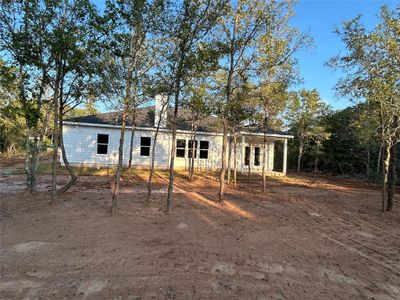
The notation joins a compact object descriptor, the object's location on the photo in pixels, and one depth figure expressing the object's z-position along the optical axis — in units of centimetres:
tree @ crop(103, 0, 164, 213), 770
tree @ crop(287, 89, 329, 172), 2388
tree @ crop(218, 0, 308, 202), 932
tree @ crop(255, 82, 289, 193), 1091
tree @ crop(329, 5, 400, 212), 827
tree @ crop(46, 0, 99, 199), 771
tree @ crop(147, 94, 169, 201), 941
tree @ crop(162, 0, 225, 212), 786
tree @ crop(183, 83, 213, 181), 854
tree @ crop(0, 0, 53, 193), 802
